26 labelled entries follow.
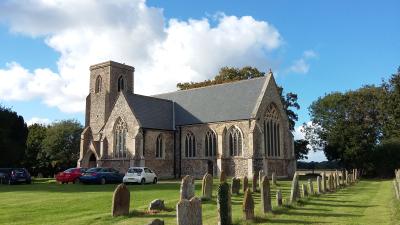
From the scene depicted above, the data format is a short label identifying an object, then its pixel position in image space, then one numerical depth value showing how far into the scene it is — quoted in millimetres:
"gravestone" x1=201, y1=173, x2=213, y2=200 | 18906
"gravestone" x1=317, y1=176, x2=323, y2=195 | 22797
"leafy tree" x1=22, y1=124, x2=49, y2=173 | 60969
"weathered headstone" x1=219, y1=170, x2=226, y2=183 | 21447
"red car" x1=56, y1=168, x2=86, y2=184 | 36062
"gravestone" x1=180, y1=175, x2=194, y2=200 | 15969
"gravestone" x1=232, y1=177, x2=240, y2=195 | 21305
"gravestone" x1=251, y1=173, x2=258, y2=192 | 23016
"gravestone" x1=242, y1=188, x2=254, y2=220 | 13078
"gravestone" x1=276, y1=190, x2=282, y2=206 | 16484
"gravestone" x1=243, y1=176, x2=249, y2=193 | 20566
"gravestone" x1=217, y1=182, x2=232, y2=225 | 12055
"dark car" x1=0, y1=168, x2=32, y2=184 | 35531
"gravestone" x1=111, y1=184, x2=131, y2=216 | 13909
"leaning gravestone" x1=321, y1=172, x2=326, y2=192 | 24100
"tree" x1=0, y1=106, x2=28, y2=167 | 47281
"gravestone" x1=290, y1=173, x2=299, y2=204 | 17684
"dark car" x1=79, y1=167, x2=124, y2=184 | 32406
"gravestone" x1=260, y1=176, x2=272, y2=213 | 14602
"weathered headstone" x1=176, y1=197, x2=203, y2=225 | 9922
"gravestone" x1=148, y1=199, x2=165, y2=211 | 15227
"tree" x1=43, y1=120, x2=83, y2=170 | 59844
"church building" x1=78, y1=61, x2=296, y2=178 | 41375
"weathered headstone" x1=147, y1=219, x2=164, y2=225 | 8357
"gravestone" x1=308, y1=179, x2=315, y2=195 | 21516
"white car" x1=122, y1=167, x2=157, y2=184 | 32594
